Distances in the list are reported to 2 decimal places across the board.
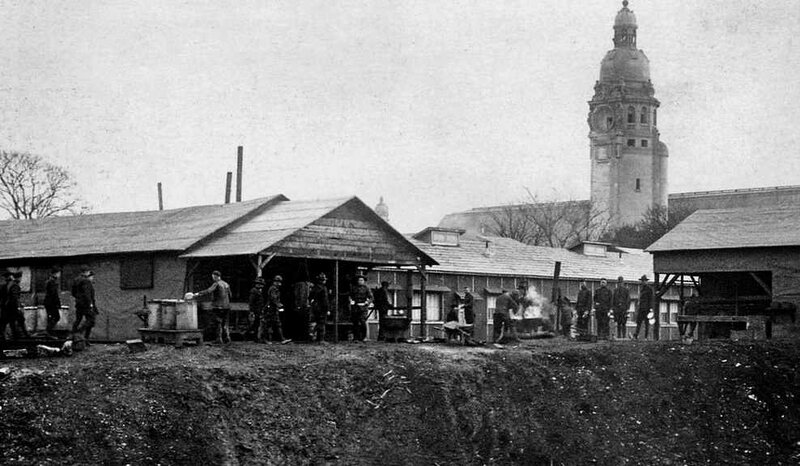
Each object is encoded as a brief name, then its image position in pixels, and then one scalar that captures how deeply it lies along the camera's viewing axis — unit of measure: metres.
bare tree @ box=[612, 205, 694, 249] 93.13
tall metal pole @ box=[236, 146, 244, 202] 50.66
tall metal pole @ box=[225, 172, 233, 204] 51.53
